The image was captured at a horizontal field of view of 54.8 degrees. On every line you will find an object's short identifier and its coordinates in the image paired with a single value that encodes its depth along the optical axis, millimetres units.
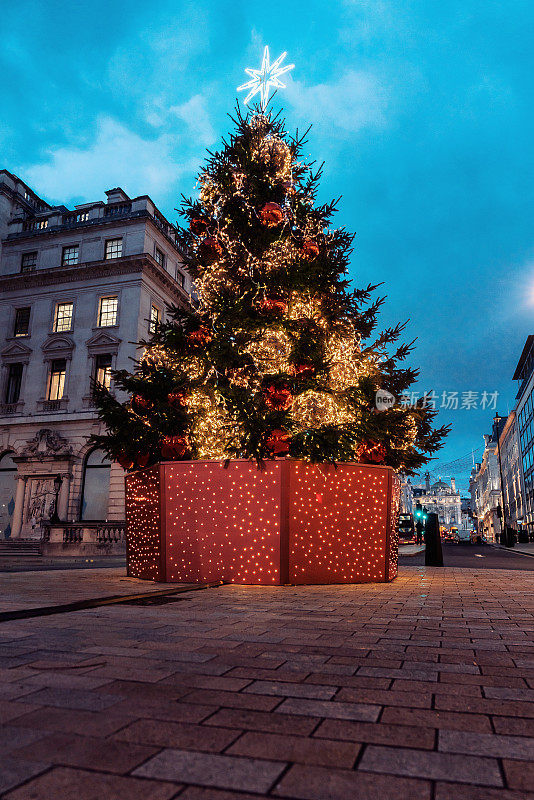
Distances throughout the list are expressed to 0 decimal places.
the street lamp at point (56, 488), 22969
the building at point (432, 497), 181888
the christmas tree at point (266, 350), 9195
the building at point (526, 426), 57250
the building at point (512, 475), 67500
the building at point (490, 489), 91562
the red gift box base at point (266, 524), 8836
